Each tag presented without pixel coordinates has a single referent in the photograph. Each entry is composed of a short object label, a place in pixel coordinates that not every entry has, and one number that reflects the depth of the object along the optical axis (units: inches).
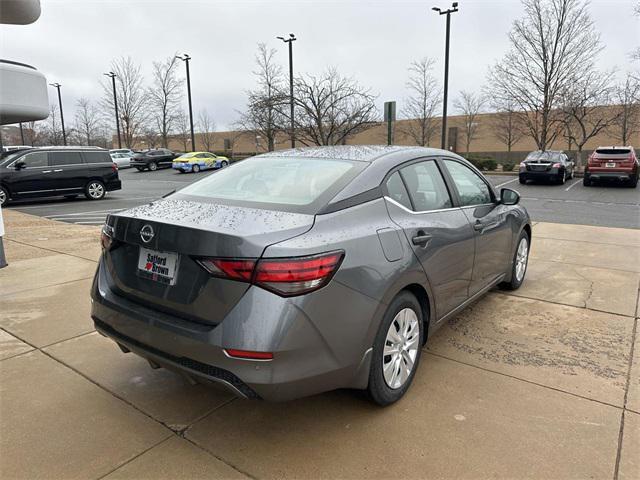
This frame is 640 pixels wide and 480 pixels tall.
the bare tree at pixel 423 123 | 1383.0
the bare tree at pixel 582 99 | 1002.7
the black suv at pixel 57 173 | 538.0
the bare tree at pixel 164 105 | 1683.1
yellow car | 1263.5
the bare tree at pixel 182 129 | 1888.5
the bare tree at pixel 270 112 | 633.7
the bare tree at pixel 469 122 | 1625.2
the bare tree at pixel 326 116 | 615.8
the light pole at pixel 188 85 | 1476.4
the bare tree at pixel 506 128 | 1430.9
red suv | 709.3
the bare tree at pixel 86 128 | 2103.8
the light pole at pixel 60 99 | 1963.6
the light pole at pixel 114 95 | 1645.1
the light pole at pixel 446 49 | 868.7
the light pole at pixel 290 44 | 1000.6
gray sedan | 84.6
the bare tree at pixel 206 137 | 2349.9
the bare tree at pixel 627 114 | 1100.5
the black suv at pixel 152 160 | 1376.7
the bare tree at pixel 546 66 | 983.6
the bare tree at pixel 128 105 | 1697.8
